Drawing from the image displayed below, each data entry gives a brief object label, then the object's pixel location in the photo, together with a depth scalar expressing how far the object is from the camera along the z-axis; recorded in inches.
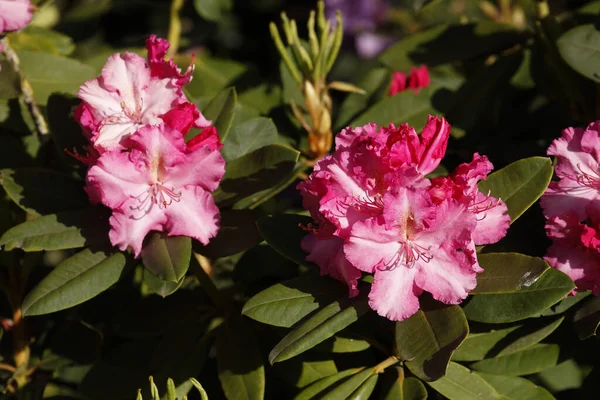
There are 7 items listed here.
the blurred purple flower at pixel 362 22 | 102.6
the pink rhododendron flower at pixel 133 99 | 63.9
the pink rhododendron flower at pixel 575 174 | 63.4
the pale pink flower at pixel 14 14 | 66.2
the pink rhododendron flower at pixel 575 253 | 63.2
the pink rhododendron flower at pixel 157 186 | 63.4
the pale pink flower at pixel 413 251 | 61.4
